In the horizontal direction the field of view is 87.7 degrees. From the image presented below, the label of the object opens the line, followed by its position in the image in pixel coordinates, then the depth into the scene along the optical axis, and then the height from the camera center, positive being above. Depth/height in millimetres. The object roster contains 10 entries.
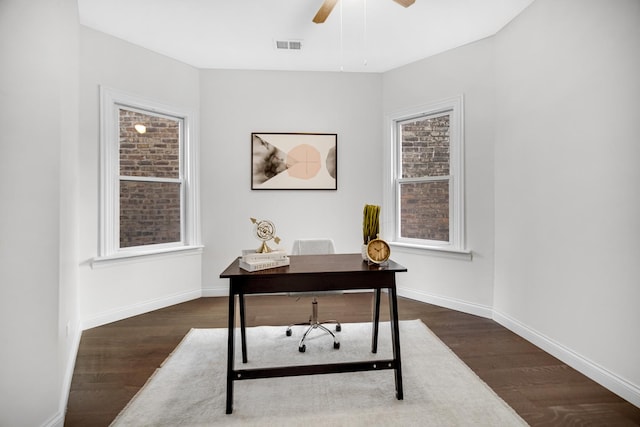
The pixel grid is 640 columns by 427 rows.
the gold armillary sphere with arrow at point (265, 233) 2129 -135
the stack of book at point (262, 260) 2002 -295
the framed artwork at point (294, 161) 4168 +646
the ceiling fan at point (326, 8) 2371 +1498
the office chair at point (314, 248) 3004 -325
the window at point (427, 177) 3674 +411
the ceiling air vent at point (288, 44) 3494 +1794
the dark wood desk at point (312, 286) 1887 -433
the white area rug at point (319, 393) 1807 -1112
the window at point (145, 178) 3346 +385
